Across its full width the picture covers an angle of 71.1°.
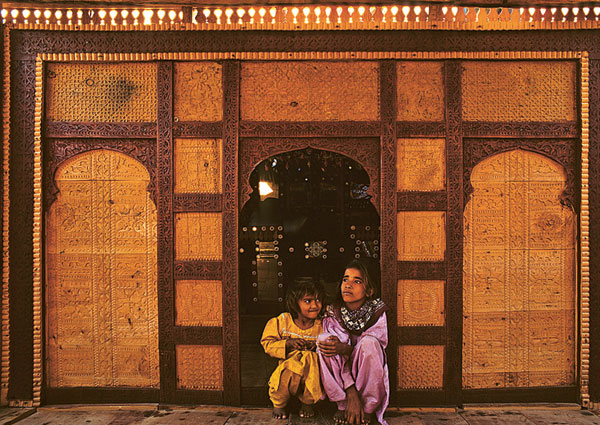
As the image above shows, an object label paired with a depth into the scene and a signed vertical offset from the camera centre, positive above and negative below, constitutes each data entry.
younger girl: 3.63 -1.19
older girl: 3.49 -1.20
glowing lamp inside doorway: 4.66 +0.25
